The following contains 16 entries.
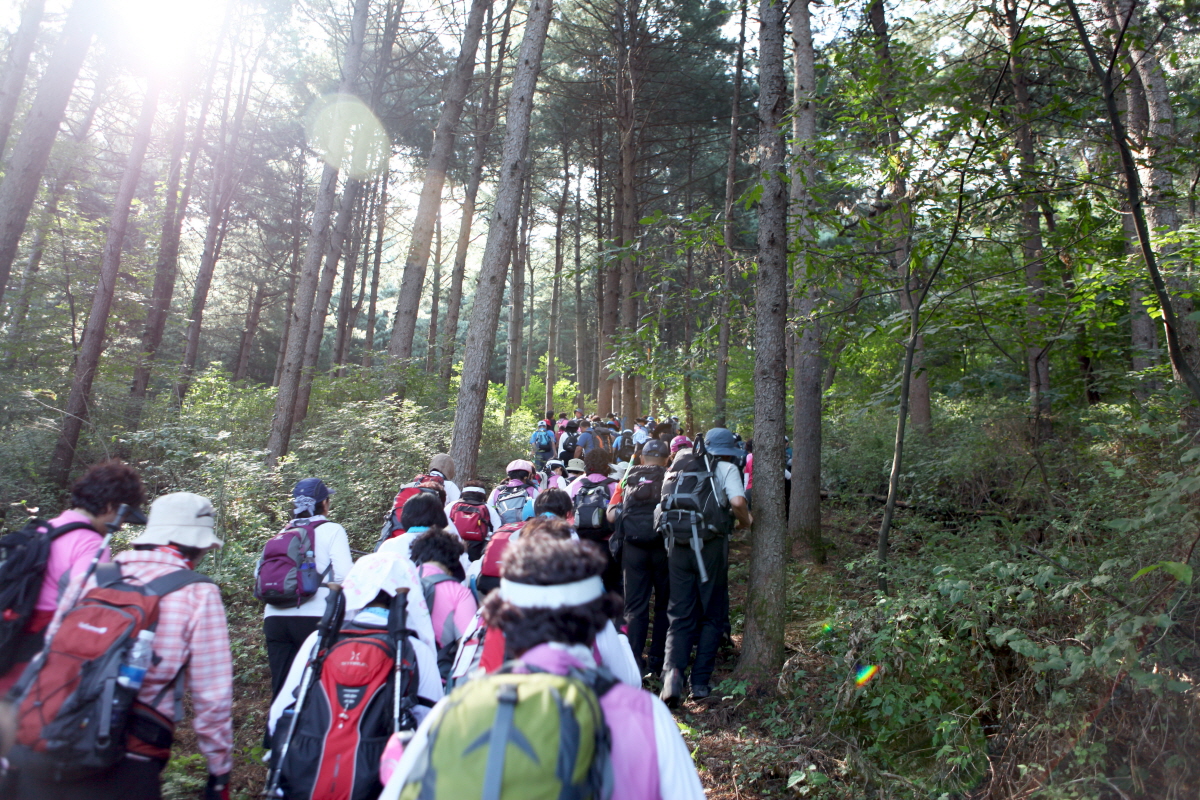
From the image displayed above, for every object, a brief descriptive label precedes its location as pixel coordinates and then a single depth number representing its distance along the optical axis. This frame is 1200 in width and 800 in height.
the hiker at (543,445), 16.30
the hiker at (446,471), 6.62
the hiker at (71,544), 2.66
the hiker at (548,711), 1.54
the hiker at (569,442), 15.70
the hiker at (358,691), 2.69
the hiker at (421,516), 4.35
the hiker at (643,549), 5.75
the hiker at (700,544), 5.22
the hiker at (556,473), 7.93
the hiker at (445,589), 3.58
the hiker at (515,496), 6.54
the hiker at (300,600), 4.11
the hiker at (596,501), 6.21
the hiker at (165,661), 2.32
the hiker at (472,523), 5.85
